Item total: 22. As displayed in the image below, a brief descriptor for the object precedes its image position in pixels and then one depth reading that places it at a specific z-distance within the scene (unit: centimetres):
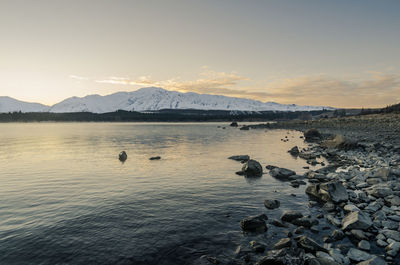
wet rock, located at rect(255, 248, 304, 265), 914
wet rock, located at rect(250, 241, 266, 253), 1063
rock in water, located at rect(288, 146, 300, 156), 4041
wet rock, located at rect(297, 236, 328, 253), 1029
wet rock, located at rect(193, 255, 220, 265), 988
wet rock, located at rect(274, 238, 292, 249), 1067
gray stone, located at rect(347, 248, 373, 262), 944
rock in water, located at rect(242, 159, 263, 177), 2538
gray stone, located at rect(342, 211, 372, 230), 1191
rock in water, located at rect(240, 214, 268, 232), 1275
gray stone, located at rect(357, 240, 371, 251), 1027
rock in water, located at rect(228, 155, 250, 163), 3469
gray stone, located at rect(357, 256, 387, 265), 874
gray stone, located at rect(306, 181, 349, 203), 1623
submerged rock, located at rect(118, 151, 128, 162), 3496
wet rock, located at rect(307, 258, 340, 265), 888
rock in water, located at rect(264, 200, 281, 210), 1595
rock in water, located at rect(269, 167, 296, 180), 2420
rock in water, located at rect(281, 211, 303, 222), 1378
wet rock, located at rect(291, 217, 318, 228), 1300
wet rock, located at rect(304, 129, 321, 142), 6650
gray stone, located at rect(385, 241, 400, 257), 979
